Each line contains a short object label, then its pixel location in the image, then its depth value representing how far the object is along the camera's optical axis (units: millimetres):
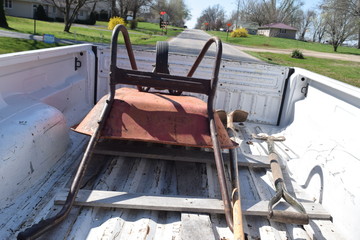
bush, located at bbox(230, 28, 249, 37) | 50091
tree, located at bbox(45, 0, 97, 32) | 25011
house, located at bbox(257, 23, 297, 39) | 67250
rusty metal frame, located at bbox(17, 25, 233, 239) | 2474
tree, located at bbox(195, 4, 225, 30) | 104275
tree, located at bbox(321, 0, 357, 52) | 34594
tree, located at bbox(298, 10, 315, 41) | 82812
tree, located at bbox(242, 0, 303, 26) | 81938
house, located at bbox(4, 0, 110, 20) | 46844
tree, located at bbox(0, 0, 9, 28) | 22438
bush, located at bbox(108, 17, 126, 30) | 28050
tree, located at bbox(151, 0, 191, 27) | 77188
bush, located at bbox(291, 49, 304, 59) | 22864
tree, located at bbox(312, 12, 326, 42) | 72344
